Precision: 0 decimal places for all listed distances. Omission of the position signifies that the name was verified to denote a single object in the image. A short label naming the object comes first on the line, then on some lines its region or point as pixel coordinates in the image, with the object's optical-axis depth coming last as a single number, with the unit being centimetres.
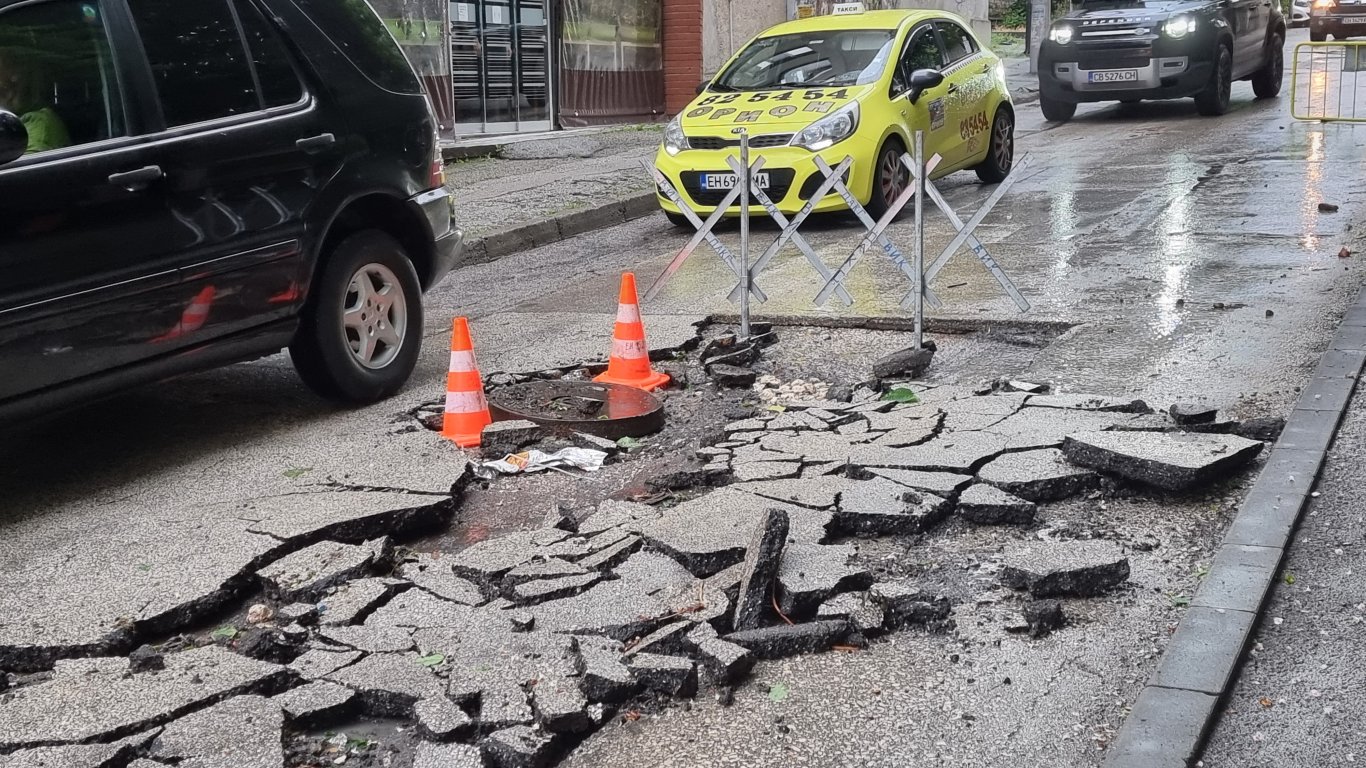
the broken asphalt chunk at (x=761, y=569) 398
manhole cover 603
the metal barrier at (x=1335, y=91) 1836
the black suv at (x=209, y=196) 513
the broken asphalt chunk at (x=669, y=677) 360
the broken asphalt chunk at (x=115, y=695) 344
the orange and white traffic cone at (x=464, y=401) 602
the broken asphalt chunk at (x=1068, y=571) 420
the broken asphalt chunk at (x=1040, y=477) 500
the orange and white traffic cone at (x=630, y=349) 686
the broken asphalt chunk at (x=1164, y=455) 493
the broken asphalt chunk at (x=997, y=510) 477
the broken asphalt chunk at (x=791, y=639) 382
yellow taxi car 1127
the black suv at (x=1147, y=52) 1838
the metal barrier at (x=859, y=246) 712
